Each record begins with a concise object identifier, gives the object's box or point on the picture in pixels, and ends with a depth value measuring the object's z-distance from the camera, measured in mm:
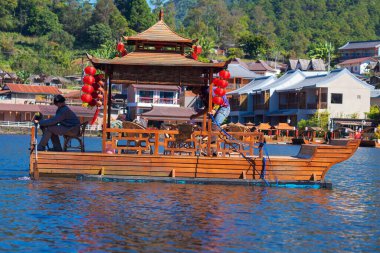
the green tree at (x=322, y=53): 140325
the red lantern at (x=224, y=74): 22906
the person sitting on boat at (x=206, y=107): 22953
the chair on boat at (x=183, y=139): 21859
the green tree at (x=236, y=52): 150250
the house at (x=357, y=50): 146500
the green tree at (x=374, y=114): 79500
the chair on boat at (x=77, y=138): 22531
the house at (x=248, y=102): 93625
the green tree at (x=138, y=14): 161000
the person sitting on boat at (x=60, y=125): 21969
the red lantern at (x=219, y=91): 22828
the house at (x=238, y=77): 106500
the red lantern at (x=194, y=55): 23094
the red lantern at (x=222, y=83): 22750
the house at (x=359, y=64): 133000
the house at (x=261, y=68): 128875
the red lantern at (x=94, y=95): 23352
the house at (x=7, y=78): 112438
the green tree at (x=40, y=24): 153625
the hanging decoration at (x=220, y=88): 22766
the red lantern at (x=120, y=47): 23395
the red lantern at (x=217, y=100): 22797
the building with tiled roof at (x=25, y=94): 100462
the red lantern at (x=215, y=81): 22719
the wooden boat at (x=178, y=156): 21484
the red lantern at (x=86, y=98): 23034
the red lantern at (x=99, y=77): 23341
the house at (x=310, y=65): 117875
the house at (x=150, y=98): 80500
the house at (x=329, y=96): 81062
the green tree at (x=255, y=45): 154625
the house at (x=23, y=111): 84269
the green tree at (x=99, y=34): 150625
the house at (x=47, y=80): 115062
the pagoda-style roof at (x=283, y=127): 80375
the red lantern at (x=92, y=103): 23234
